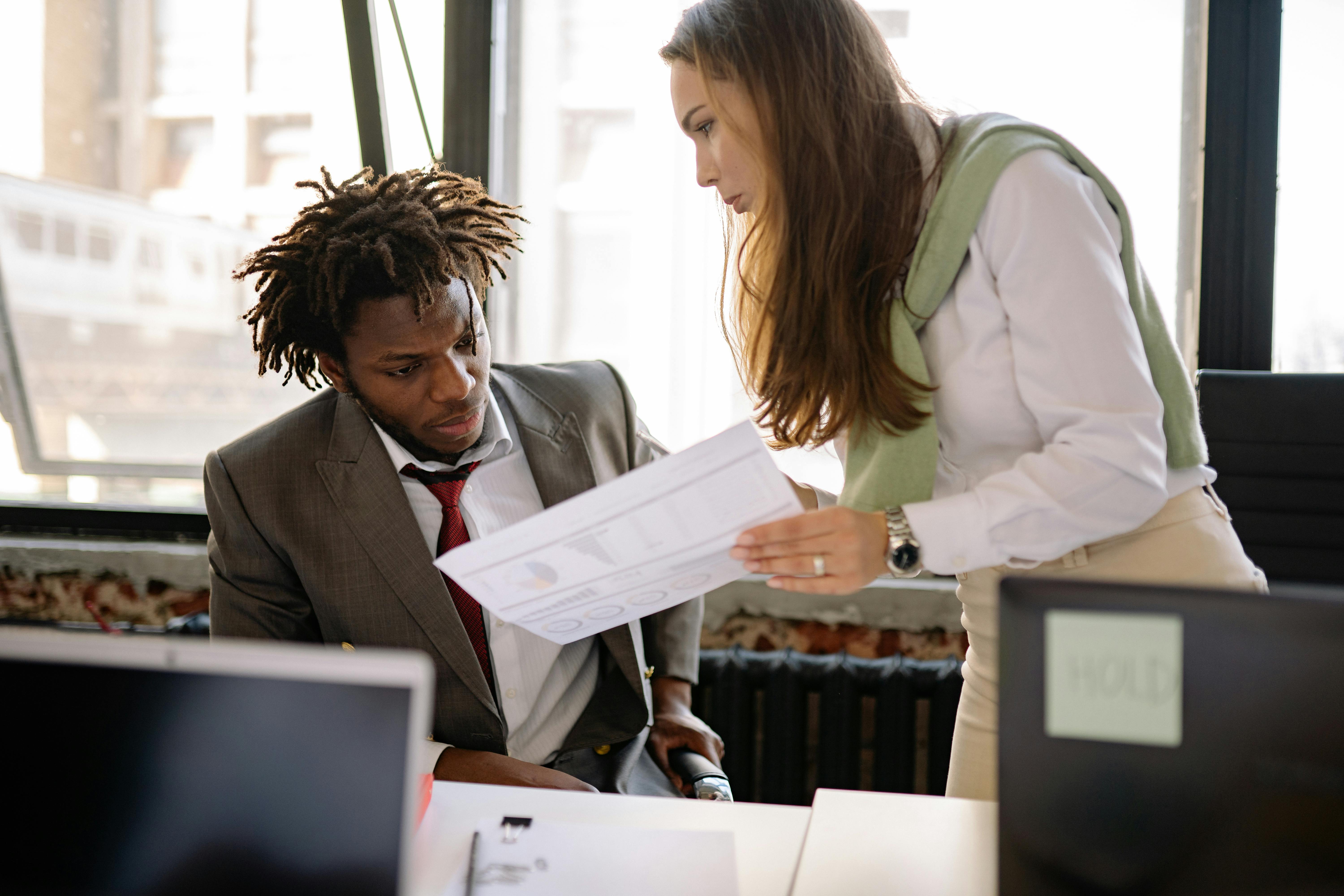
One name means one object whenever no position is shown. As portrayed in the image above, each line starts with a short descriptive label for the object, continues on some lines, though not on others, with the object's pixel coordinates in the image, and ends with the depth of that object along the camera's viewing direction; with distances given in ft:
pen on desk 2.67
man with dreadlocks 4.51
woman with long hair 2.97
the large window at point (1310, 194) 6.08
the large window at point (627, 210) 7.09
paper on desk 2.63
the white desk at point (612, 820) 2.75
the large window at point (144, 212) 7.64
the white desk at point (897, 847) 2.64
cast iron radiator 6.45
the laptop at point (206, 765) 1.70
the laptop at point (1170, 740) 1.63
